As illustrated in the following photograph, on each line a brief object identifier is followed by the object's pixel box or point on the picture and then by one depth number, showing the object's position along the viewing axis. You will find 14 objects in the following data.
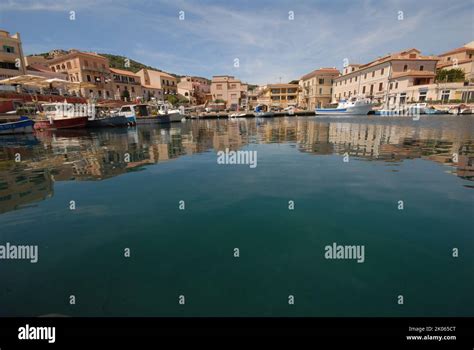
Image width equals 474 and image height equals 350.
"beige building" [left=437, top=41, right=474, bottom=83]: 58.94
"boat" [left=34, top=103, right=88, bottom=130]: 29.54
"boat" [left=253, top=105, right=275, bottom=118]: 58.44
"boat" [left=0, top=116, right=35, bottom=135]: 25.38
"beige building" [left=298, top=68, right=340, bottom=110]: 77.28
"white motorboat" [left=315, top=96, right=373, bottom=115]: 47.94
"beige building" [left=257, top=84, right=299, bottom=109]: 84.31
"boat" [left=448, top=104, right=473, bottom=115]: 43.87
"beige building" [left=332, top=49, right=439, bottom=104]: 54.00
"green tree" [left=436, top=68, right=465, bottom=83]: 56.16
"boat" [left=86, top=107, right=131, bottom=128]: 33.78
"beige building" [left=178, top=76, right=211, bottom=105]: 86.04
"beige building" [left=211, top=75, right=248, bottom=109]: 81.44
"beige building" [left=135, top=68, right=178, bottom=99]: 75.00
